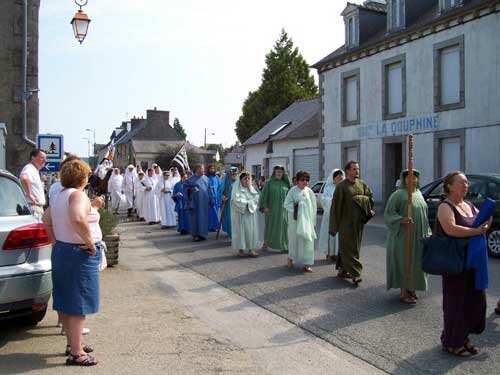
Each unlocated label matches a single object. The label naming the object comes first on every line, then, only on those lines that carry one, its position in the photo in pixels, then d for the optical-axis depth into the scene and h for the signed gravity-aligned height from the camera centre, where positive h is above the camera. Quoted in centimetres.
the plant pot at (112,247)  991 -111
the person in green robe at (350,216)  844 -50
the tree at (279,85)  5434 +935
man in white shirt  828 +8
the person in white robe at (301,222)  960 -68
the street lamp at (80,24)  1344 +379
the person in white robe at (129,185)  2184 -3
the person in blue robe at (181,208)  1537 -67
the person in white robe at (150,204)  1970 -69
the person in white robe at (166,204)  1839 -65
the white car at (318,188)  2232 -22
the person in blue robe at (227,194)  1351 -26
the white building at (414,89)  1900 +356
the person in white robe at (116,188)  2131 -14
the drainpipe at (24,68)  1508 +314
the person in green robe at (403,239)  737 -74
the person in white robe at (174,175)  1955 +30
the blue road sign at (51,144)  1352 +97
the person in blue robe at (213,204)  1509 -53
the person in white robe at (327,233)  1069 -97
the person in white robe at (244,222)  1145 -78
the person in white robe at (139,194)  2059 -38
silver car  512 -71
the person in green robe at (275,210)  1159 -55
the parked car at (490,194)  1144 -27
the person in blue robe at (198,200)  1420 -42
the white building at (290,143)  3222 +245
